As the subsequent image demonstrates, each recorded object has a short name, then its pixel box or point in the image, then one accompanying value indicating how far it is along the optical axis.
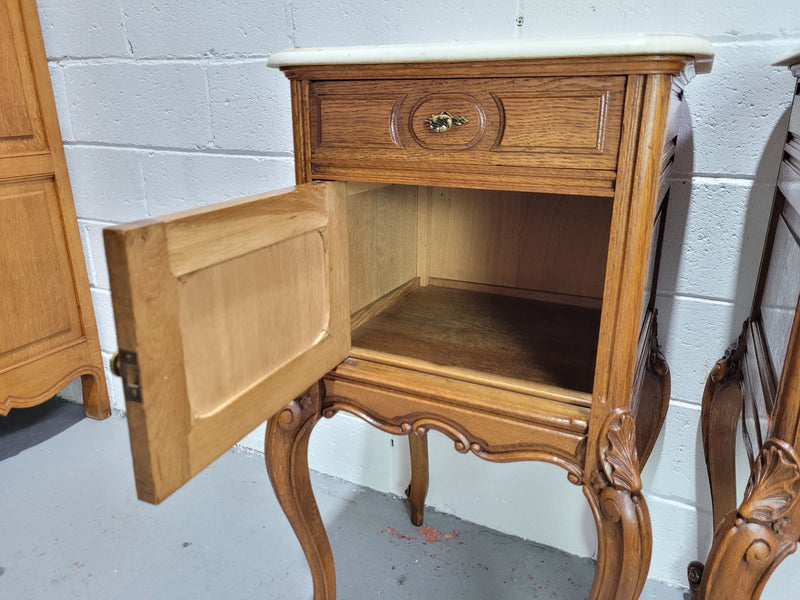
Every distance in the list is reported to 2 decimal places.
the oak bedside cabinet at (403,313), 0.61
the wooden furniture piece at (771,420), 0.67
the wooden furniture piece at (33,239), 1.60
